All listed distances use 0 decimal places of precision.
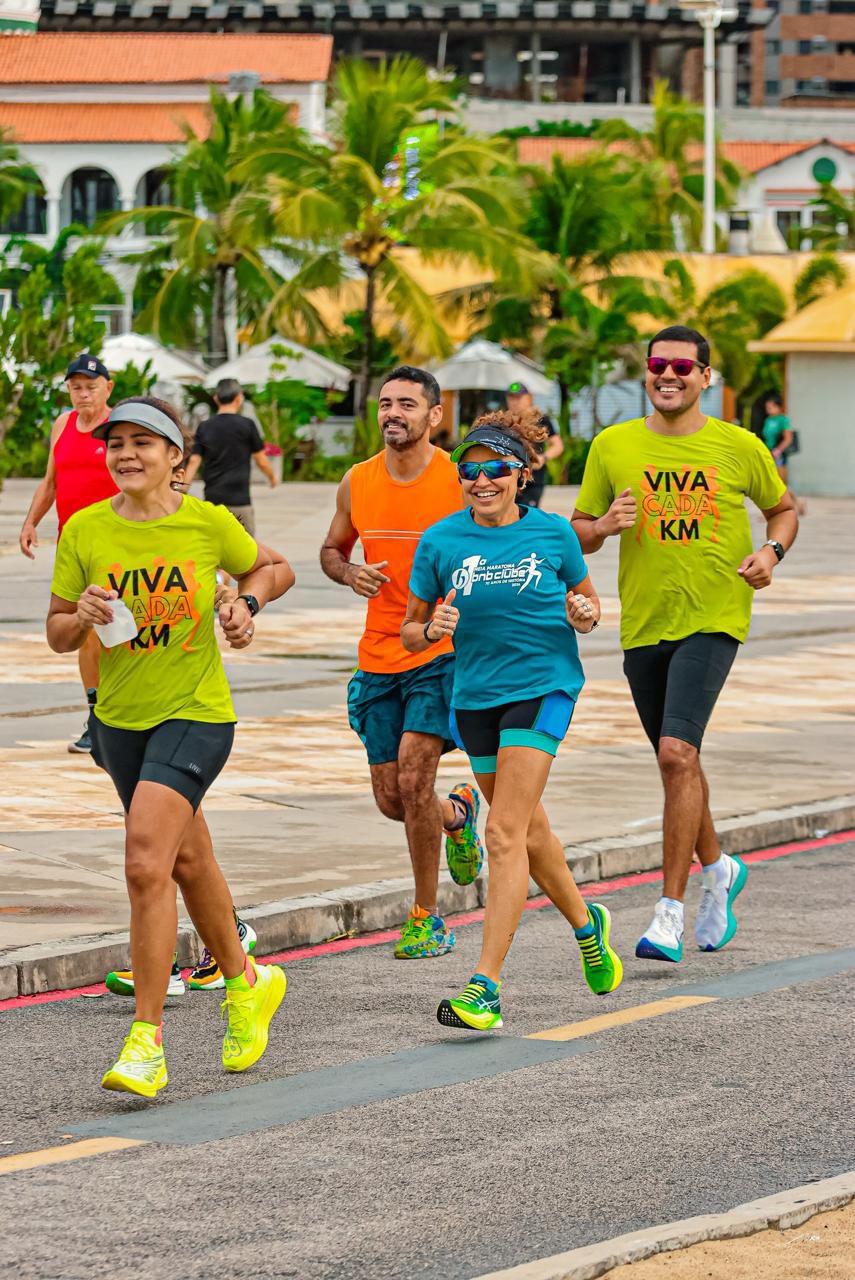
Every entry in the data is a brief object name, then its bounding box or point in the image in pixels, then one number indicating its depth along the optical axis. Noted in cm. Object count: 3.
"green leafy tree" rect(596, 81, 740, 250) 6044
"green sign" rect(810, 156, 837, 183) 7925
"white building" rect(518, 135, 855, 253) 7875
